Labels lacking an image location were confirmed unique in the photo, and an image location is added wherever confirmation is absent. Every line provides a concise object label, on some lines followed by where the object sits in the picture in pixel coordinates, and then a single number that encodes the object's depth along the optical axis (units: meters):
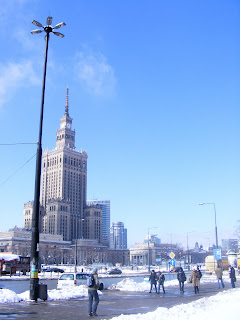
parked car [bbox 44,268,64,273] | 70.88
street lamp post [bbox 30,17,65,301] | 17.73
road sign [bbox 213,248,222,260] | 36.08
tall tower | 178.50
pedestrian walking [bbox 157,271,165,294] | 26.52
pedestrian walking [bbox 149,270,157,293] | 27.02
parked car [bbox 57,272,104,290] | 26.59
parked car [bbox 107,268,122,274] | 72.96
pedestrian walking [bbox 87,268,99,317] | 14.07
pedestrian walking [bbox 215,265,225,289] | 30.06
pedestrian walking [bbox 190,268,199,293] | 26.12
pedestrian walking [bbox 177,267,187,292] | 26.92
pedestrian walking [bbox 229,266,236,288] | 28.43
